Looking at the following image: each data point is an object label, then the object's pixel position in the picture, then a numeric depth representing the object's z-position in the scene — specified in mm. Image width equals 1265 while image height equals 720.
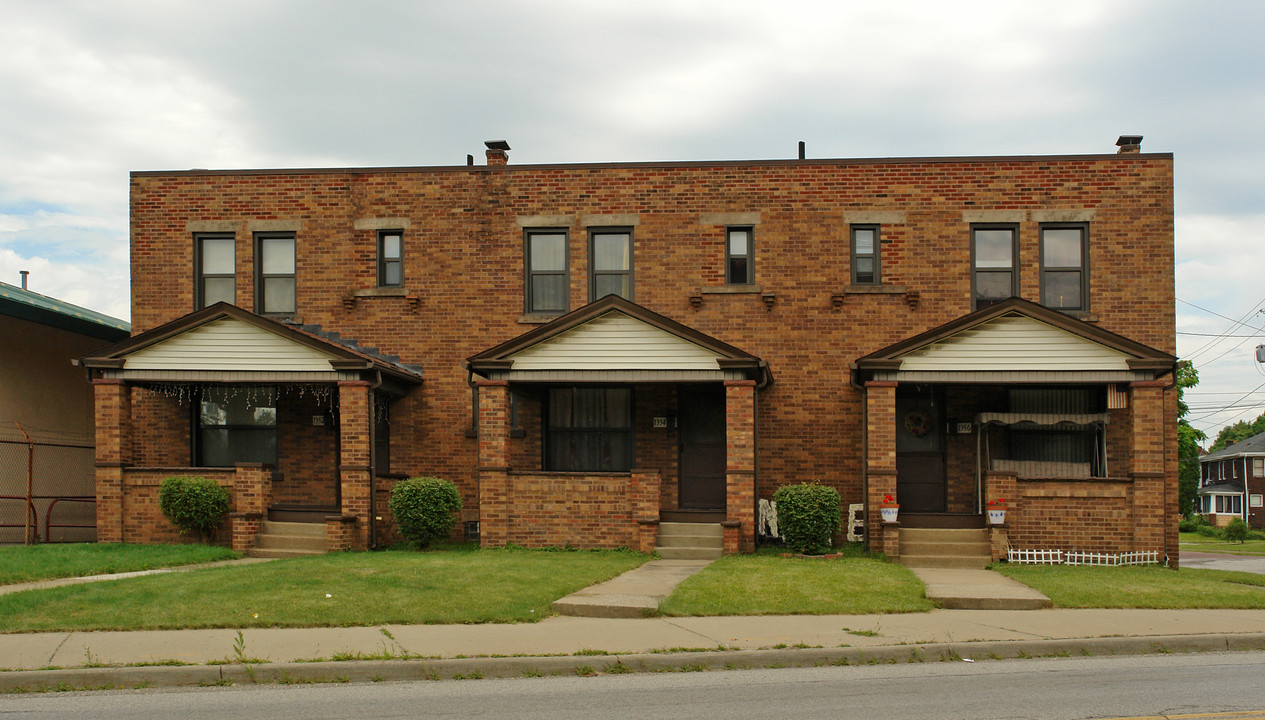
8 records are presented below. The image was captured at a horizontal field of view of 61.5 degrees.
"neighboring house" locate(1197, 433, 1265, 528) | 66688
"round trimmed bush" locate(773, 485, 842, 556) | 16875
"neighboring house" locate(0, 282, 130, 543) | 20531
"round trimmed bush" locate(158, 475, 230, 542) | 17562
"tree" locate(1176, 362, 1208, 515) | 52250
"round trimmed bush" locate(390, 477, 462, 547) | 17469
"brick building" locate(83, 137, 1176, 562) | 17781
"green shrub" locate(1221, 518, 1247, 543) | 45406
